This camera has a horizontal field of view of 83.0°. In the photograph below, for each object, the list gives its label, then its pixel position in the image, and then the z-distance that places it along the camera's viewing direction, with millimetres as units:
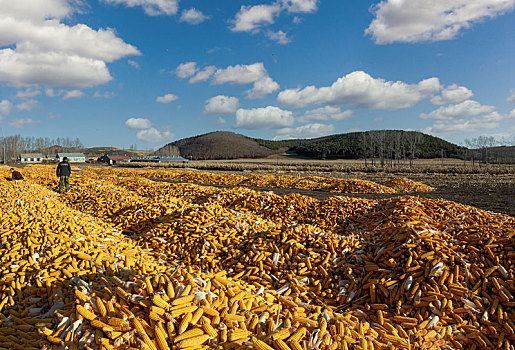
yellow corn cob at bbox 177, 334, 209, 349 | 2307
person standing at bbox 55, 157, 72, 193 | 11539
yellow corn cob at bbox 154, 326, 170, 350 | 2296
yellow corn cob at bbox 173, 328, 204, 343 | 2341
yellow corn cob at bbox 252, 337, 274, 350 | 2312
